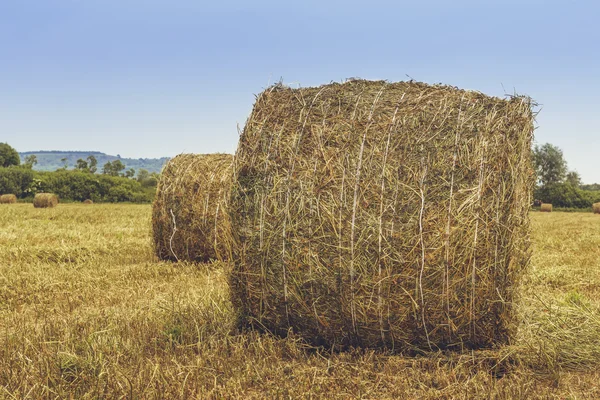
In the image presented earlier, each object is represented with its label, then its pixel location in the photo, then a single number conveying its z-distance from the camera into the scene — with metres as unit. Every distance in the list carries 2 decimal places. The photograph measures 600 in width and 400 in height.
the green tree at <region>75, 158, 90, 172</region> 91.19
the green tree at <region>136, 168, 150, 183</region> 88.12
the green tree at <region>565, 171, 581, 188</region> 77.22
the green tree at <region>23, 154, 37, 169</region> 71.86
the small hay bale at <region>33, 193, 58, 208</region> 28.59
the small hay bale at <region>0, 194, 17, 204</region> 35.28
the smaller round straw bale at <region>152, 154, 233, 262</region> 10.03
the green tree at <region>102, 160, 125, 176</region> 105.19
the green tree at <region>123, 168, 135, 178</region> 89.70
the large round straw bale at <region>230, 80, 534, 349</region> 4.73
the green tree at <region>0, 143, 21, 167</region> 94.82
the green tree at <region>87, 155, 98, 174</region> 117.79
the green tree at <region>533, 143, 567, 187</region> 74.91
